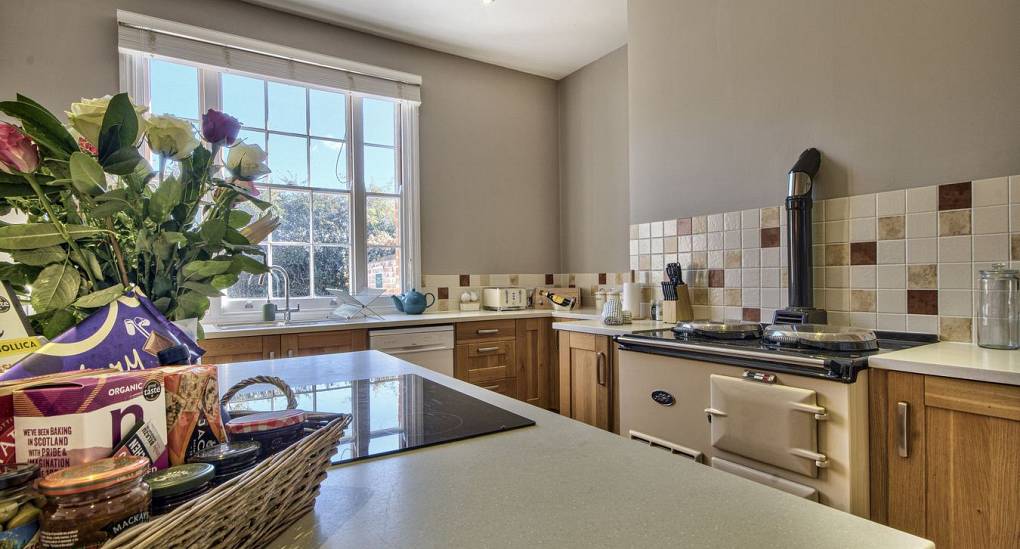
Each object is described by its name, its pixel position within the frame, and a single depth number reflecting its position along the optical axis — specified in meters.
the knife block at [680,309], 2.59
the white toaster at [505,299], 3.67
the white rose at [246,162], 0.78
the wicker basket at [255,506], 0.35
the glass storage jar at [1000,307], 1.57
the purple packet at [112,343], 0.49
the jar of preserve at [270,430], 0.60
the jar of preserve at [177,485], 0.43
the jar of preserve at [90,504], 0.36
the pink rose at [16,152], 0.60
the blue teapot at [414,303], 3.42
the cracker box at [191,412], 0.50
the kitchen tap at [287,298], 2.92
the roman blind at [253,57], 2.74
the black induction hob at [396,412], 0.80
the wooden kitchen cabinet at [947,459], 1.24
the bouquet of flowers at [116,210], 0.63
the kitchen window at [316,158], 2.89
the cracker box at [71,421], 0.41
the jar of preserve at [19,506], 0.35
